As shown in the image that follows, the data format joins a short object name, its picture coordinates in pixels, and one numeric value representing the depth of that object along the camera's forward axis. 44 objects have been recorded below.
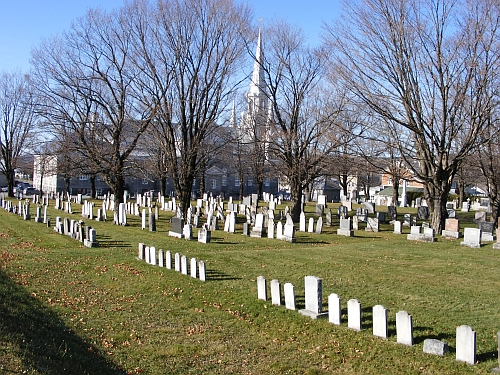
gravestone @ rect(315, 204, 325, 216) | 31.46
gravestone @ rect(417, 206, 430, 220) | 31.67
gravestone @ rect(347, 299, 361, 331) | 8.28
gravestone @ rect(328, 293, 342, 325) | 8.57
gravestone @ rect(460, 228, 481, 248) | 18.25
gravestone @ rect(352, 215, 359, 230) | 24.88
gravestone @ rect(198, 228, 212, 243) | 18.93
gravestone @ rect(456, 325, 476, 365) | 6.76
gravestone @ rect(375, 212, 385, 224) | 27.12
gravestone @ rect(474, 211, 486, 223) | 29.17
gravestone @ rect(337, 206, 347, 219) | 28.94
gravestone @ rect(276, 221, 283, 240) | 20.16
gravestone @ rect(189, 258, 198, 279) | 12.56
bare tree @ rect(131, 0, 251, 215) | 23.12
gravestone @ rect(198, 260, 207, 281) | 12.16
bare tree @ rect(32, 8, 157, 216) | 27.05
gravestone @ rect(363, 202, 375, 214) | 35.16
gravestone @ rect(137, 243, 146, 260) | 14.91
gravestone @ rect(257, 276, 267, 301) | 10.23
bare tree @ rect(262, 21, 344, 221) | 25.45
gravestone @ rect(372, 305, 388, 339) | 7.87
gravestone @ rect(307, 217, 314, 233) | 23.17
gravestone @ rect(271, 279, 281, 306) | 9.84
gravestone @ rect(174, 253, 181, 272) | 13.26
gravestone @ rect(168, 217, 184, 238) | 20.30
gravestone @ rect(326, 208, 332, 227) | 26.30
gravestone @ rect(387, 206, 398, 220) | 29.74
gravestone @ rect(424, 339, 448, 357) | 7.10
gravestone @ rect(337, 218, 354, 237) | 22.08
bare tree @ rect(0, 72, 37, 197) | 47.59
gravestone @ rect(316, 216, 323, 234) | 22.57
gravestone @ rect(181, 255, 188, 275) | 12.91
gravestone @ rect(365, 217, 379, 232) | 24.08
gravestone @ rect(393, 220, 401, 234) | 23.13
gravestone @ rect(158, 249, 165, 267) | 13.89
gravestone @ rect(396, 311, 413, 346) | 7.50
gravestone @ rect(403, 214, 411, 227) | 26.20
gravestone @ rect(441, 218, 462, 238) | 20.81
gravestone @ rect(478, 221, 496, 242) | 19.58
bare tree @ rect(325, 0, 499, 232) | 19.00
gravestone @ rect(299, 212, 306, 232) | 23.43
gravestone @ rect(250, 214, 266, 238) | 21.09
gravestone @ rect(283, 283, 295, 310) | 9.55
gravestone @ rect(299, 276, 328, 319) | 9.08
